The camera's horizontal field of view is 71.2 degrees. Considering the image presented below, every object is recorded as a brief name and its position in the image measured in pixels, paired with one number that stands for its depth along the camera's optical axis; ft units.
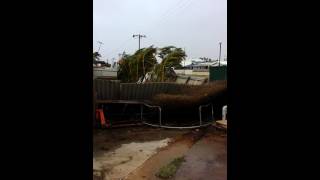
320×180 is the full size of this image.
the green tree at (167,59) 36.30
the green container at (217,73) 31.92
